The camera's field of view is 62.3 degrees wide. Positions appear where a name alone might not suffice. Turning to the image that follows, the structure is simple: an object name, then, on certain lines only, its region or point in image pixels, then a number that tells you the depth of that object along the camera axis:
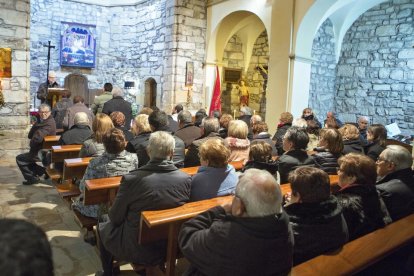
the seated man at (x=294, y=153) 3.24
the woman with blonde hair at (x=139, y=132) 3.79
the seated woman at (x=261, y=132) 4.20
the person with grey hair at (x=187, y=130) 4.77
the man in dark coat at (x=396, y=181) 2.50
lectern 7.80
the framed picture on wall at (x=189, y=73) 9.51
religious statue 10.93
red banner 9.70
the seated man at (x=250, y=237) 1.49
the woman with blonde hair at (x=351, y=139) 4.02
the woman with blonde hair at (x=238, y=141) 3.72
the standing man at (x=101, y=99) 7.19
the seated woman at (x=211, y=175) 2.48
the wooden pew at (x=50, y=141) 4.77
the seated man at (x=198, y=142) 3.75
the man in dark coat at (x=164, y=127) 3.93
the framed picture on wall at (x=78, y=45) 12.30
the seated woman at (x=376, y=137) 4.20
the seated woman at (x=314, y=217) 1.82
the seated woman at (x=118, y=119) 4.21
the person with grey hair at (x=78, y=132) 4.43
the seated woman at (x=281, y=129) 4.71
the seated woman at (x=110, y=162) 2.83
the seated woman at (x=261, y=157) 2.89
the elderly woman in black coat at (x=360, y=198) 2.16
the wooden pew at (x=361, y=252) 1.68
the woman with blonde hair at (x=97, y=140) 3.62
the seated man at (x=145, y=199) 2.22
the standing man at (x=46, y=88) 8.06
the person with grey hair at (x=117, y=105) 6.33
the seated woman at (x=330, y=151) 3.40
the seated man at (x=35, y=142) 4.91
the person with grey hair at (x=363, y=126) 5.87
